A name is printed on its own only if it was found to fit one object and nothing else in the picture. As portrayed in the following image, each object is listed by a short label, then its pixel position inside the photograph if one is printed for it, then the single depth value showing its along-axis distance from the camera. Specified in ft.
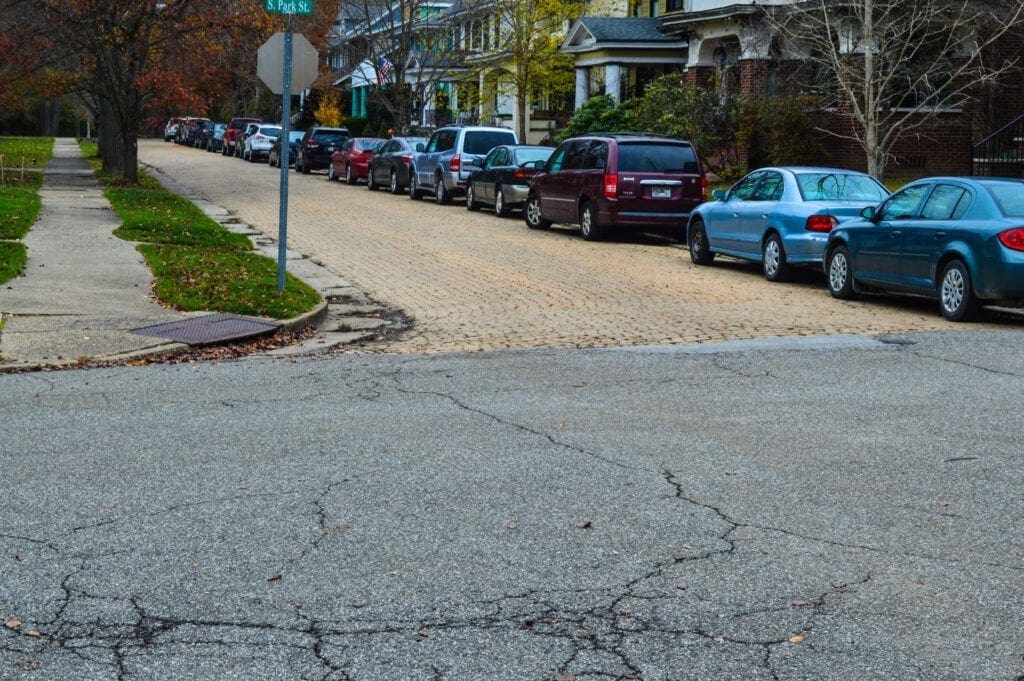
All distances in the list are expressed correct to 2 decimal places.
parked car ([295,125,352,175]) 162.09
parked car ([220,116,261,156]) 216.13
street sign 46.19
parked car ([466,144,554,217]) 95.50
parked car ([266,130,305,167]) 173.17
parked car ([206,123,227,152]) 232.73
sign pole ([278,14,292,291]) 47.46
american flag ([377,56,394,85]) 173.66
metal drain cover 41.42
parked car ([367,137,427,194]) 122.11
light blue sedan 57.36
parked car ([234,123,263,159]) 196.75
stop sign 48.08
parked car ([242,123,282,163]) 192.54
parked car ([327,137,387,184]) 139.95
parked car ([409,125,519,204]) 108.68
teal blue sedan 45.47
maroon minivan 76.33
